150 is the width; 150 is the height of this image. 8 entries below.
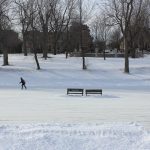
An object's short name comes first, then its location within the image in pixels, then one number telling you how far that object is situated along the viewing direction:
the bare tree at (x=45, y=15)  65.85
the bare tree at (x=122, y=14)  55.66
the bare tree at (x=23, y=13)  60.10
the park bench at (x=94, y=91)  35.03
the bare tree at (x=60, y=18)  70.50
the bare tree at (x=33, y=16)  59.19
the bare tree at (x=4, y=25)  57.69
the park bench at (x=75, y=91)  35.29
